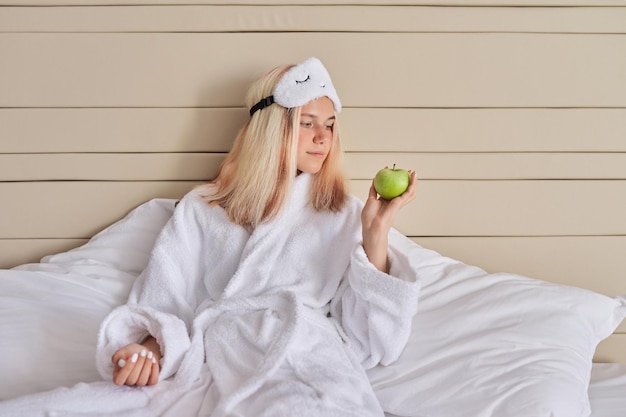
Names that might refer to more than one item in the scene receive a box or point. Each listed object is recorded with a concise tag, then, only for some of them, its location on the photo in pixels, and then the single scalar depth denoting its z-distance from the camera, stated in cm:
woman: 127
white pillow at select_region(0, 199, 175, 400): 140
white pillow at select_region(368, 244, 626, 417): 133
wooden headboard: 176
